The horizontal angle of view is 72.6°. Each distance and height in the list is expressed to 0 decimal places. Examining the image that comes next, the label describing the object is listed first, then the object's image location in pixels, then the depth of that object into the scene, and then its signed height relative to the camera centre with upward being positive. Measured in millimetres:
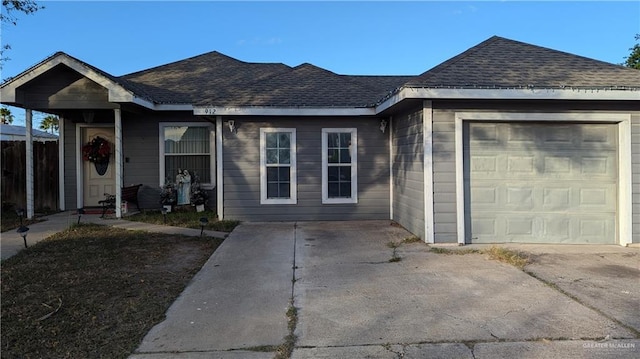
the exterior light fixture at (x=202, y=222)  8333 -892
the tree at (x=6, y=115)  35872 +5498
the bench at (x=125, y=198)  10695 -545
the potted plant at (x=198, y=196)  11109 -527
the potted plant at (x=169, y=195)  11047 -492
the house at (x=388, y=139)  7617 +741
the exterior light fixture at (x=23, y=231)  6887 -854
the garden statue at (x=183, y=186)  11148 -268
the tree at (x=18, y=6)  9086 +3636
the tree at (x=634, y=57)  21522 +5766
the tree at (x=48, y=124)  46969 +5870
